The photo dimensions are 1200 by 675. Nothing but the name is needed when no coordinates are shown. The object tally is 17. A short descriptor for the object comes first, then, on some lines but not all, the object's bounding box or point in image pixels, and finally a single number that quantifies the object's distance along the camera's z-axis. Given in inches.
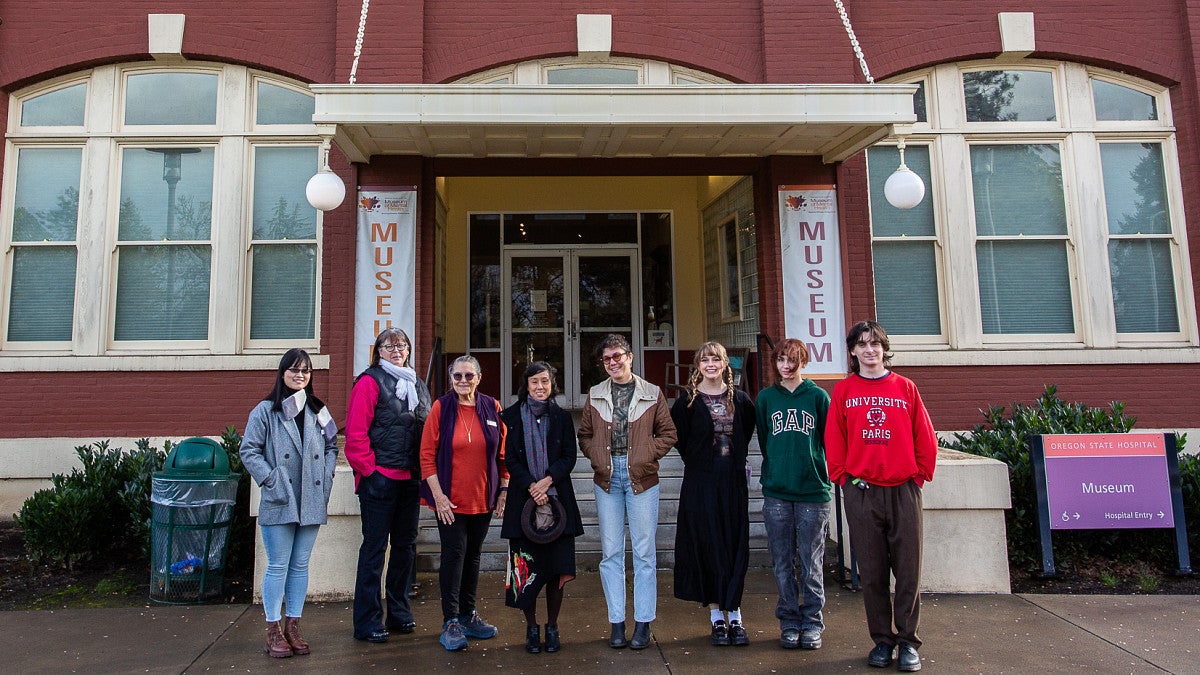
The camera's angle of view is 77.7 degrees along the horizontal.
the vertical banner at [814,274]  308.5
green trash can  211.8
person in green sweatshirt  173.0
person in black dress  173.9
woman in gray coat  166.1
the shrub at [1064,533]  240.1
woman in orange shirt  172.4
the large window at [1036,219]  324.8
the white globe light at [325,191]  255.6
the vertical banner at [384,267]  300.8
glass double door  418.6
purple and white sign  229.9
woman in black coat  170.2
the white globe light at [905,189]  264.2
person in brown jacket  173.6
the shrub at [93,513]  235.5
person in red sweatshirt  162.6
